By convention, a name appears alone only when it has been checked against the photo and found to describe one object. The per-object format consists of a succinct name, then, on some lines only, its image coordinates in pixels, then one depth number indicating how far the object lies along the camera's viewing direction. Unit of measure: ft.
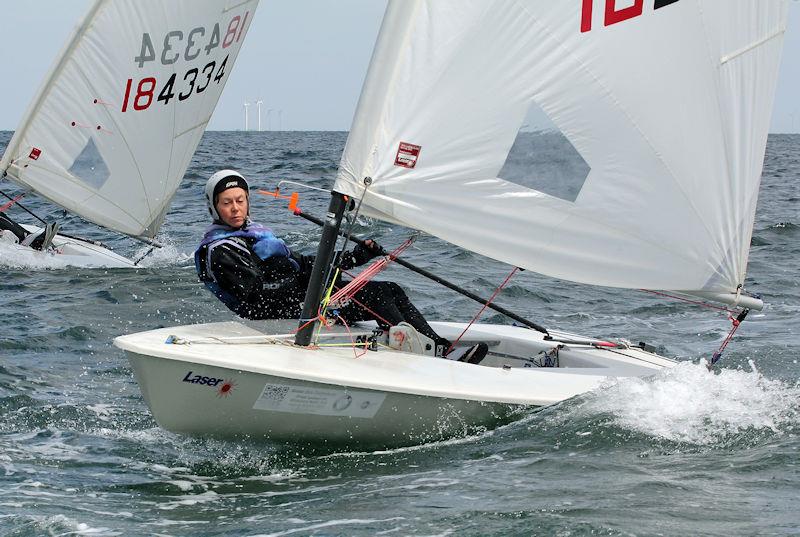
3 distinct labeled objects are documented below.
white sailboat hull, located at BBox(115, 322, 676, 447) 28.32
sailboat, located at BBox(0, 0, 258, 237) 58.03
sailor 32.91
